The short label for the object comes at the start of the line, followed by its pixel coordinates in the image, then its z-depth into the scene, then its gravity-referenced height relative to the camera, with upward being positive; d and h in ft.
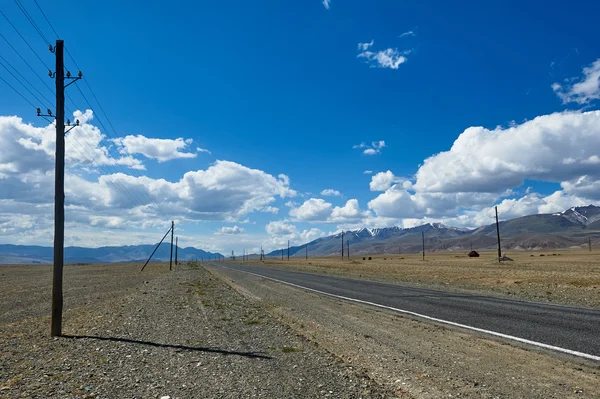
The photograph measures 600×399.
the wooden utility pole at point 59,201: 36.45 +4.35
